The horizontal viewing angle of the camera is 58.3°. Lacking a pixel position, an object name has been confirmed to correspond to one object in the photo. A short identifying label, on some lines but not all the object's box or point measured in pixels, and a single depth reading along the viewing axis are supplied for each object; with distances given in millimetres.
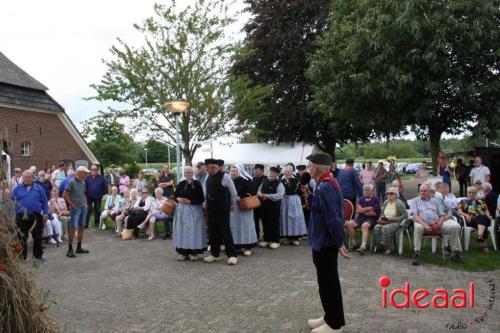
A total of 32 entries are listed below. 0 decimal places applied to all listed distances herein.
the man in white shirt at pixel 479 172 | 12324
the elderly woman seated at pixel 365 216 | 9180
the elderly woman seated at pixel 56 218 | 11094
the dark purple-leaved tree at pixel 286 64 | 24453
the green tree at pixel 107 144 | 45344
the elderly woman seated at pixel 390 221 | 8836
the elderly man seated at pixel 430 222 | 8070
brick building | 26516
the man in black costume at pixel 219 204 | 8422
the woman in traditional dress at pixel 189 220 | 8750
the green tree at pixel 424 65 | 12844
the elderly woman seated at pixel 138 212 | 11930
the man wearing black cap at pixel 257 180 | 10336
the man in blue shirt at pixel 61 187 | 12542
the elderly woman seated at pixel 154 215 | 11664
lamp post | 12086
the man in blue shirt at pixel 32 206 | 8508
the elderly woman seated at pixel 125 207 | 12406
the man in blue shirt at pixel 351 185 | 10444
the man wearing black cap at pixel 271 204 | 9883
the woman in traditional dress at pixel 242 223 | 9234
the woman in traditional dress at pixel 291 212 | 10273
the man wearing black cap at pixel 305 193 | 10672
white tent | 25344
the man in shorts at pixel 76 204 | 9414
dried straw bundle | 3301
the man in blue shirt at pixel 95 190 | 13922
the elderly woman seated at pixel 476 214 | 8930
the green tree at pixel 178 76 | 18719
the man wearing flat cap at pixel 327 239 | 4675
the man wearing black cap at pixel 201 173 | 10305
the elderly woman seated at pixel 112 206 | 13038
